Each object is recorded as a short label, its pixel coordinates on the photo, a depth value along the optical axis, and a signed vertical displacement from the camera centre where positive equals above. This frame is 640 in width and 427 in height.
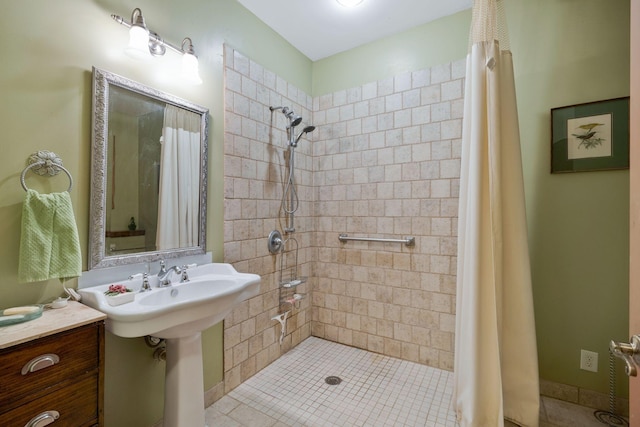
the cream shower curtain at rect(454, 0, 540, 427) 1.53 -0.22
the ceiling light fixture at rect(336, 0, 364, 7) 2.03 +1.47
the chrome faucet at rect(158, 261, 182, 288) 1.53 -0.34
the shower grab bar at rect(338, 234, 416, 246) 2.33 -0.22
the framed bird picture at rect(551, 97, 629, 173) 1.71 +0.48
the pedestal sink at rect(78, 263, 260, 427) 1.13 -0.45
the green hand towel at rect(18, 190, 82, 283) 1.11 -0.12
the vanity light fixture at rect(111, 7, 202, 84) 1.39 +0.85
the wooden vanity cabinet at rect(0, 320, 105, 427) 0.87 -0.55
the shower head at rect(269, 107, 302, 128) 2.29 +0.77
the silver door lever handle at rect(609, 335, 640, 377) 0.73 -0.35
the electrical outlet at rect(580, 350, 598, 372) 1.79 -0.89
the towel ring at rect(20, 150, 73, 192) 1.16 +0.18
